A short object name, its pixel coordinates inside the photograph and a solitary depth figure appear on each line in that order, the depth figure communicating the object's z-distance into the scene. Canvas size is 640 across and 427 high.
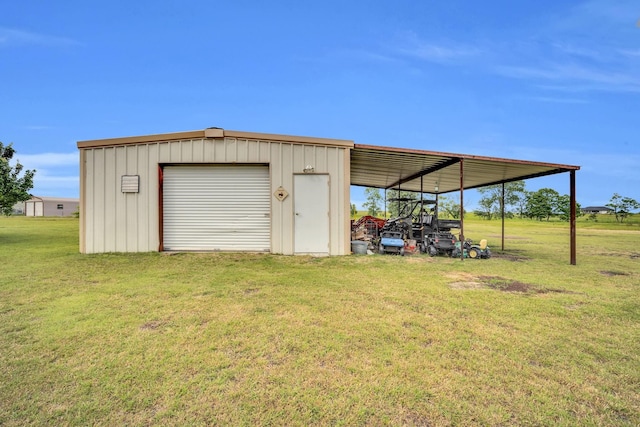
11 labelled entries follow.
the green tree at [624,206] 46.75
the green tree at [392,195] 25.12
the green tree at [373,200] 29.88
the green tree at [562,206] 50.00
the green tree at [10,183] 13.27
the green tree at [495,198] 49.34
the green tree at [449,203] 29.01
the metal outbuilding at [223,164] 8.41
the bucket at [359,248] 8.84
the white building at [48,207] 44.06
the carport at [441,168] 8.15
